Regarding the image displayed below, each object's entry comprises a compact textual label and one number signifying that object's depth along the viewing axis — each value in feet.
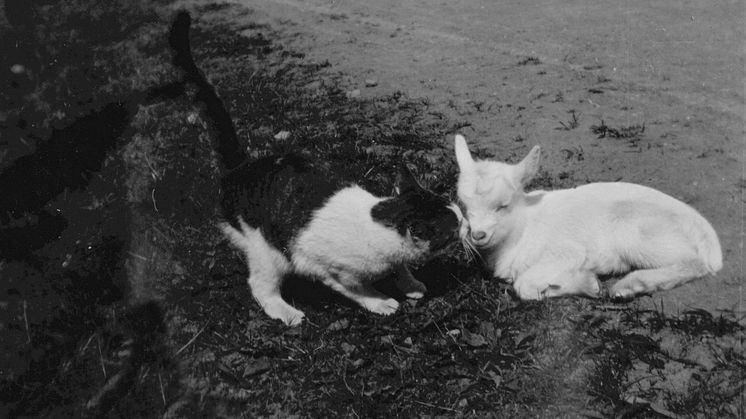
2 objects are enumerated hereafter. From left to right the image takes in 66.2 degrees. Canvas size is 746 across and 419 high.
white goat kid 10.05
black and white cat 10.41
